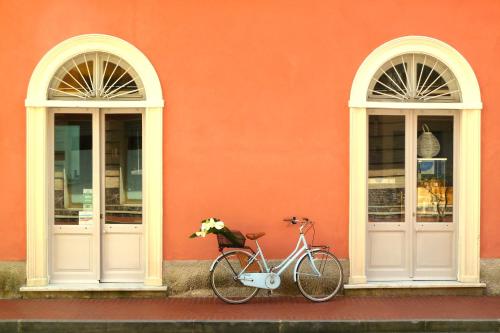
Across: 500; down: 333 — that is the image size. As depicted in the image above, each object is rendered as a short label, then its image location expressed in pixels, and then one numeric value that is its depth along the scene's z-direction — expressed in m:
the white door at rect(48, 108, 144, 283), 9.23
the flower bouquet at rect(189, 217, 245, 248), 8.54
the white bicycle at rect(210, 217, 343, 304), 8.77
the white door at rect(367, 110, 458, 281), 9.43
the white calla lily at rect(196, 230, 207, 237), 8.51
